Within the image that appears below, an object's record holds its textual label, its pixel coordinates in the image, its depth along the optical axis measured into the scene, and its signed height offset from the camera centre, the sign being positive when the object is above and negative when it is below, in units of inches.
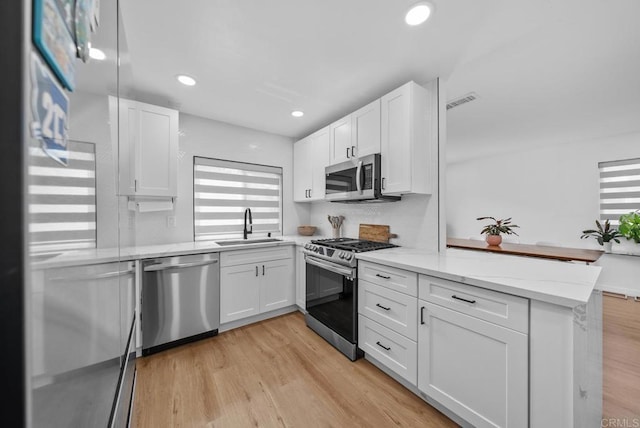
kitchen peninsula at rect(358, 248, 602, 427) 43.1 -26.3
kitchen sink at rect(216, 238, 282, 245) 115.2 -14.2
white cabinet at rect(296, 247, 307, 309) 115.6 -31.5
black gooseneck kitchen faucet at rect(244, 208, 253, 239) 124.6 -6.2
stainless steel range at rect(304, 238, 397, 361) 84.0 -29.6
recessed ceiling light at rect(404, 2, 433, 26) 56.4 +48.4
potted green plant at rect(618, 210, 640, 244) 143.6 -7.3
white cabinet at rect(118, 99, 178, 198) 90.4 +24.3
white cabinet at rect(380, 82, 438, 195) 83.0 +26.2
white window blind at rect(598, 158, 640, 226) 151.8 +16.6
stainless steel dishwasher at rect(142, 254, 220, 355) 84.9 -32.6
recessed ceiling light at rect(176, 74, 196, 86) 84.7 +47.9
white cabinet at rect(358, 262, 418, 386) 67.0 -31.6
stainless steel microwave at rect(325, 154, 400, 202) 92.2 +13.4
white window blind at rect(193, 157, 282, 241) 119.6 +8.7
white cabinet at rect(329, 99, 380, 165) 94.3 +33.6
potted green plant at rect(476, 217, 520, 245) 151.2 -12.5
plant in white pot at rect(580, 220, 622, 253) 152.3 -12.7
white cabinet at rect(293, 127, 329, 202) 121.4 +25.8
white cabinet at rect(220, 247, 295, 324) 101.8 -31.1
